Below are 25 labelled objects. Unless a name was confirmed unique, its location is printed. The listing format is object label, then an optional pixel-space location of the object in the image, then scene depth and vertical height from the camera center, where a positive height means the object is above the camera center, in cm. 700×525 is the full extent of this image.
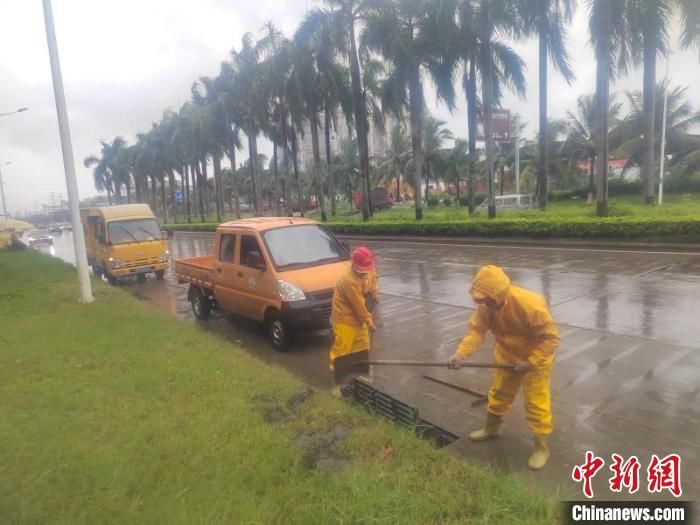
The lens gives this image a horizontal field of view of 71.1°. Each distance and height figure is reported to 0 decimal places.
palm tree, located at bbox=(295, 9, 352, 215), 2611 +793
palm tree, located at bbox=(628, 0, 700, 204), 1645 +541
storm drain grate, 399 -182
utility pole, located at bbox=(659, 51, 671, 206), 2714 +133
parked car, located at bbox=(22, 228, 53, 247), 3719 -177
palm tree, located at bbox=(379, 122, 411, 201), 5534 +486
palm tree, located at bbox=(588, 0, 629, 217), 1681 +427
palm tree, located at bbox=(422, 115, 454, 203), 5116 +579
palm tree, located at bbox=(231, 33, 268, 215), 3275 +771
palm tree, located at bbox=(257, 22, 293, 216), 2967 +787
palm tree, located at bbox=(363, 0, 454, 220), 2156 +695
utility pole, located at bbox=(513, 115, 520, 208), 4298 +593
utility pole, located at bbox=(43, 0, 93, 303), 954 +122
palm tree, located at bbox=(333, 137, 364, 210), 5991 +408
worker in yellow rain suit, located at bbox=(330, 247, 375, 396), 470 -108
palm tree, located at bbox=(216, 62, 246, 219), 3626 +744
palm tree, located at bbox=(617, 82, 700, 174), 3703 +451
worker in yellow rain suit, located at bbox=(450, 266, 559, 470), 325 -102
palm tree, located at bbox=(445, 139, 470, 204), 5326 +365
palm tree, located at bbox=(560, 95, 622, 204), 4066 +457
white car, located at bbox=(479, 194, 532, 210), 3256 -69
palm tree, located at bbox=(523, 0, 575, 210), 1991 +655
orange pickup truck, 665 -100
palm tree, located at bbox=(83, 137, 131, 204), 6388 +610
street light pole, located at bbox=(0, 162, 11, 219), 5282 +104
